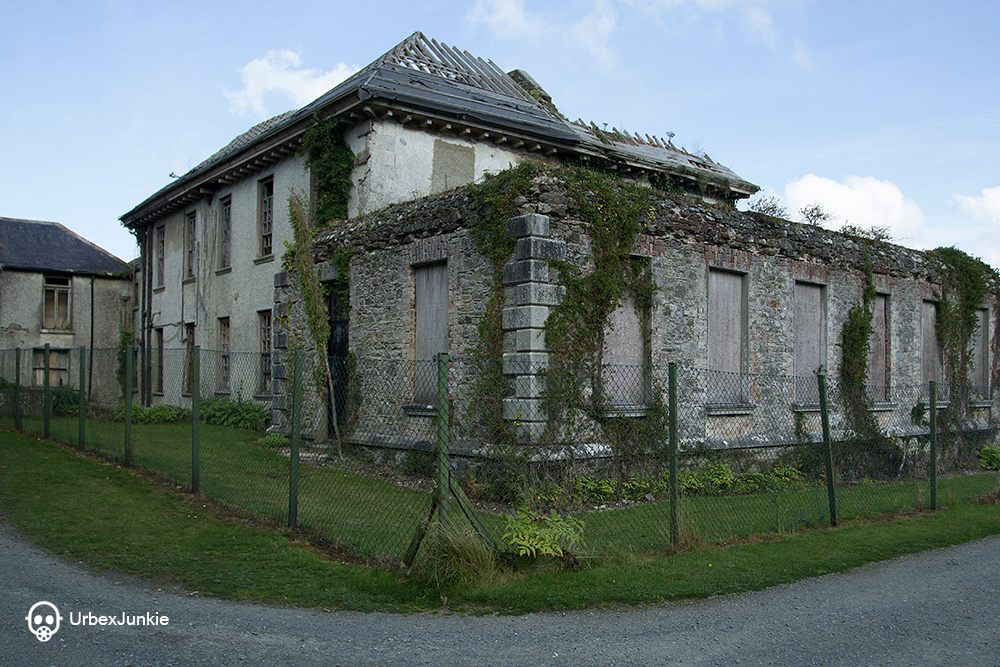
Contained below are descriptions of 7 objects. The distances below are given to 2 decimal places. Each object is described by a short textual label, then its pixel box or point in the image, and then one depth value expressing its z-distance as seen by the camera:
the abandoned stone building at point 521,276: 10.79
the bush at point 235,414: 17.70
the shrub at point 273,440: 13.52
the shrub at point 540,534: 6.66
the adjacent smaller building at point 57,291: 26.98
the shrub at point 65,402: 14.80
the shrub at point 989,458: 16.36
